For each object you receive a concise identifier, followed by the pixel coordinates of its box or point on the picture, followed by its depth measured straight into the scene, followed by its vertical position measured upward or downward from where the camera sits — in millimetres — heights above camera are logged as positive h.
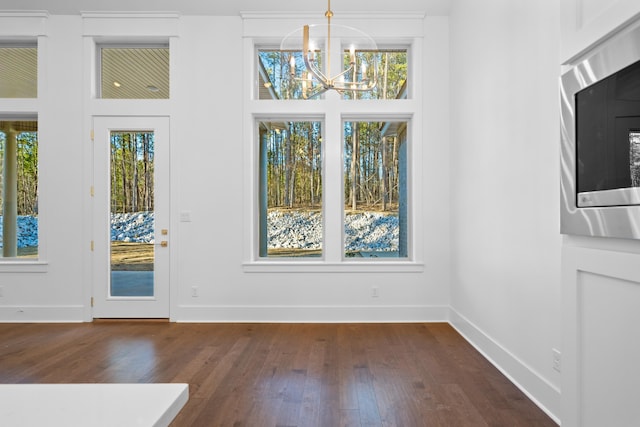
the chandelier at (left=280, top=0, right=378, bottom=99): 2639 +1001
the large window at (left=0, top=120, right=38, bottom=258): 4473 +269
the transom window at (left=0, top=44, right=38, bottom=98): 4445 +1588
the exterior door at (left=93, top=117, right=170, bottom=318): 4336 -49
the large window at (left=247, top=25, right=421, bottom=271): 4480 +402
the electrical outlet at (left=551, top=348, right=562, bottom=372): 2236 -827
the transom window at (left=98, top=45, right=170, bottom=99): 4426 +1571
